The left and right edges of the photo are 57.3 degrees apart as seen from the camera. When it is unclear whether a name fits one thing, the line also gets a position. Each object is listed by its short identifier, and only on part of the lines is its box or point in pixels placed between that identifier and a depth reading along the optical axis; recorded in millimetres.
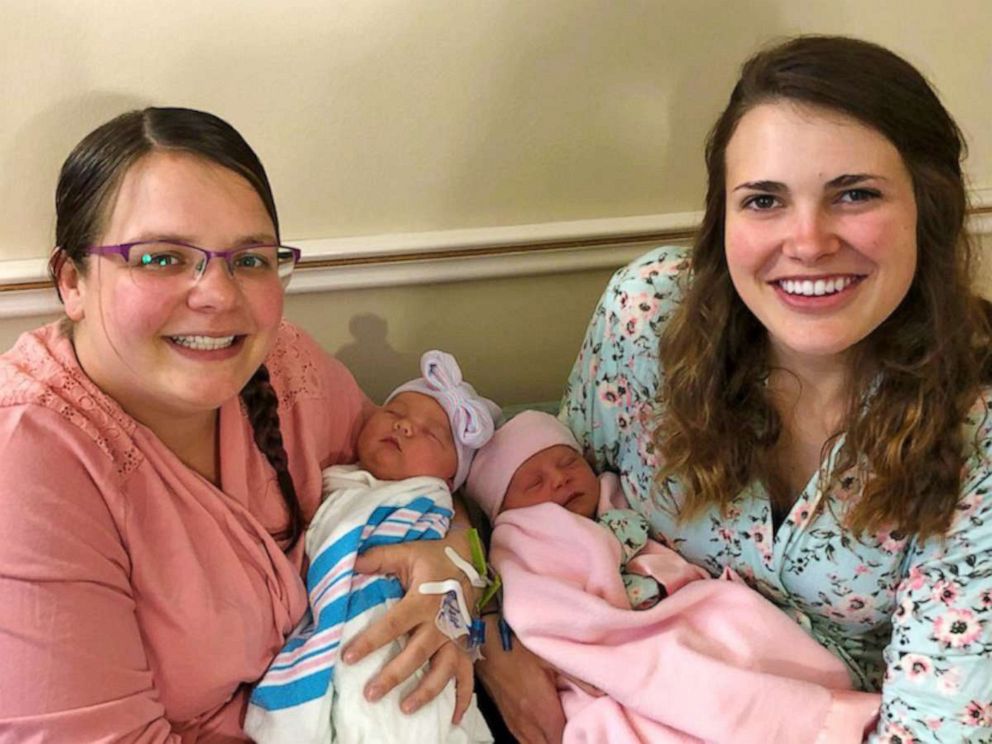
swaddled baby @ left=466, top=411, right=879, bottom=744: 1236
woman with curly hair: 1127
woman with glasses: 1022
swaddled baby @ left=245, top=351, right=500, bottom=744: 1199
